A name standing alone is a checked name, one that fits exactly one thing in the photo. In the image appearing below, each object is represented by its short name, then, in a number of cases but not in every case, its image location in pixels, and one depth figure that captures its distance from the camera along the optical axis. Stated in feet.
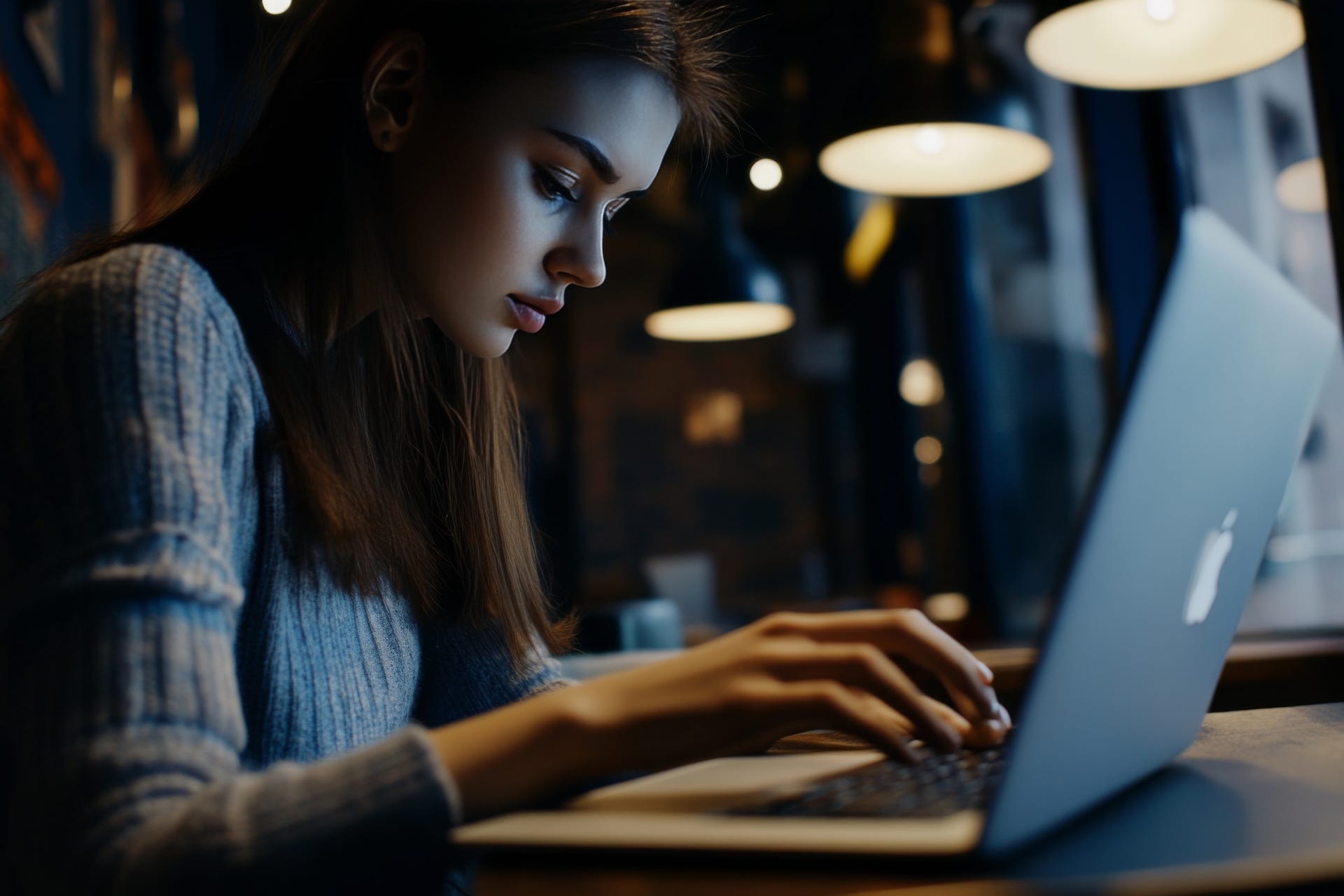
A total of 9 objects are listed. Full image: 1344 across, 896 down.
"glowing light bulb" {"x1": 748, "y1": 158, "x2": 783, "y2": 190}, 8.64
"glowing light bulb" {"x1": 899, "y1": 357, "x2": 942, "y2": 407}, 20.52
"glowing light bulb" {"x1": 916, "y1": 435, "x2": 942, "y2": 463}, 20.16
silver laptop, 1.43
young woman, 1.72
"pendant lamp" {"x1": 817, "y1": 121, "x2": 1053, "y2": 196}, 7.70
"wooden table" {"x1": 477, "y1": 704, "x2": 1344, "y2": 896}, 1.23
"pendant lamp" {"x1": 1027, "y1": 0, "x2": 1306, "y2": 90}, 5.50
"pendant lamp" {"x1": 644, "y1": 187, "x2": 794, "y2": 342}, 12.87
